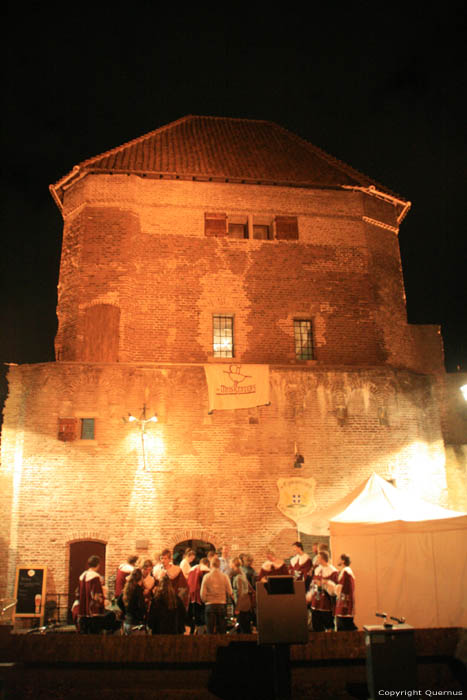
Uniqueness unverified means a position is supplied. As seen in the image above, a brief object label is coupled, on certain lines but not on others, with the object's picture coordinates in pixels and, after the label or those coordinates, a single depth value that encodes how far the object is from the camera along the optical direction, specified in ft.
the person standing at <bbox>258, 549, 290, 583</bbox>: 36.78
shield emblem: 51.03
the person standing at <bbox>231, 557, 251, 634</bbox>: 35.24
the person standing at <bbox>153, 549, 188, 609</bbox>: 35.86
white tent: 38.70
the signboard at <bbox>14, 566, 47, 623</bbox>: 46.14
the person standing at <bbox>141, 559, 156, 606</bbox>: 34.22
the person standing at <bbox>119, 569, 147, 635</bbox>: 33.17
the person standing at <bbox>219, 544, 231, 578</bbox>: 43.09
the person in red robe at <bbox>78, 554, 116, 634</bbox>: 32.73
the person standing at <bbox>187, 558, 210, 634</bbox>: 37.83
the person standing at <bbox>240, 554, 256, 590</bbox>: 40.74
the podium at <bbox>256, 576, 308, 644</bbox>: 23.50
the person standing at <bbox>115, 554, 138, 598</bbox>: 37.45
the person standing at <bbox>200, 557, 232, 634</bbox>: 34.40
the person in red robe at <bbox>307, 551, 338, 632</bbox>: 35.12
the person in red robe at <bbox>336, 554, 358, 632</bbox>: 33.71
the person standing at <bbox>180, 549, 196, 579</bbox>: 41.45
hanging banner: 52.95
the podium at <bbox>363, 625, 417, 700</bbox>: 23.32
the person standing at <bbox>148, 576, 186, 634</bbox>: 31.50
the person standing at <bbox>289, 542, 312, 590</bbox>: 38.79
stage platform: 25.48
